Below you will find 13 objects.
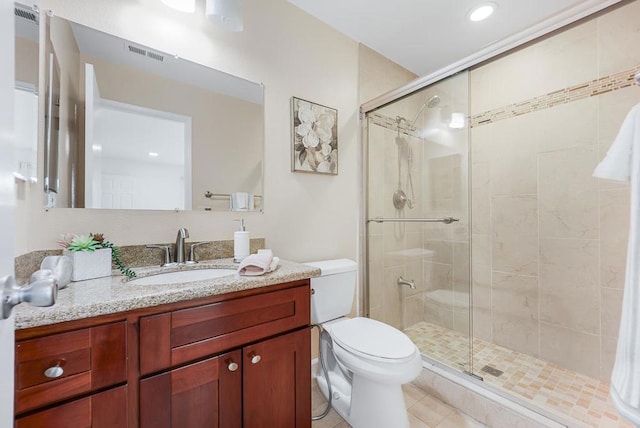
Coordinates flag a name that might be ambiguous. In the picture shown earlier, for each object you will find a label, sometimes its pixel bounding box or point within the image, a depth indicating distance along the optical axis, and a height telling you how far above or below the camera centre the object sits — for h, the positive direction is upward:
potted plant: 0.98 -0.15
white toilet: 1.21 -0.67
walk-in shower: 1.66 -0.15
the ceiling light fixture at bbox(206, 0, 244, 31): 1.30 +0.98
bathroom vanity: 0.67 -0.43
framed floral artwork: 1.75 +0.51
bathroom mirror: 1.14 +0.42
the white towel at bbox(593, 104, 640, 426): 0.81 -0.30
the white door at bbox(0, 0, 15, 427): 0.43 +0.04
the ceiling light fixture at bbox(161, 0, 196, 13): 1.28 +1.00
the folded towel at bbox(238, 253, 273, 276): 1.07 -0.21
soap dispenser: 1.38 -0.17
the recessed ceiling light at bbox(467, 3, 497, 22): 1.72 +1.31
